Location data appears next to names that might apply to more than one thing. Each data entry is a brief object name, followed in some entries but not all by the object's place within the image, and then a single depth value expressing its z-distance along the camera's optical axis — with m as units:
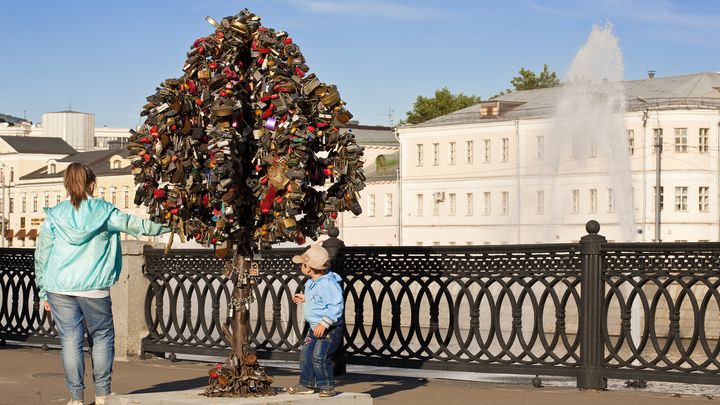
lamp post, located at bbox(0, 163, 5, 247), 128.93
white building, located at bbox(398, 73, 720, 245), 81.06
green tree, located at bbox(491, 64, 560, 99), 113.50
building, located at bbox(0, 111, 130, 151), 168.12
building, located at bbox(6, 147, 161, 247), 123.06
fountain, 70.38
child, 10.24
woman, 9.73
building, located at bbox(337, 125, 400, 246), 96.88
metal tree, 9.43
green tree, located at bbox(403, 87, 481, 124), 112.94
